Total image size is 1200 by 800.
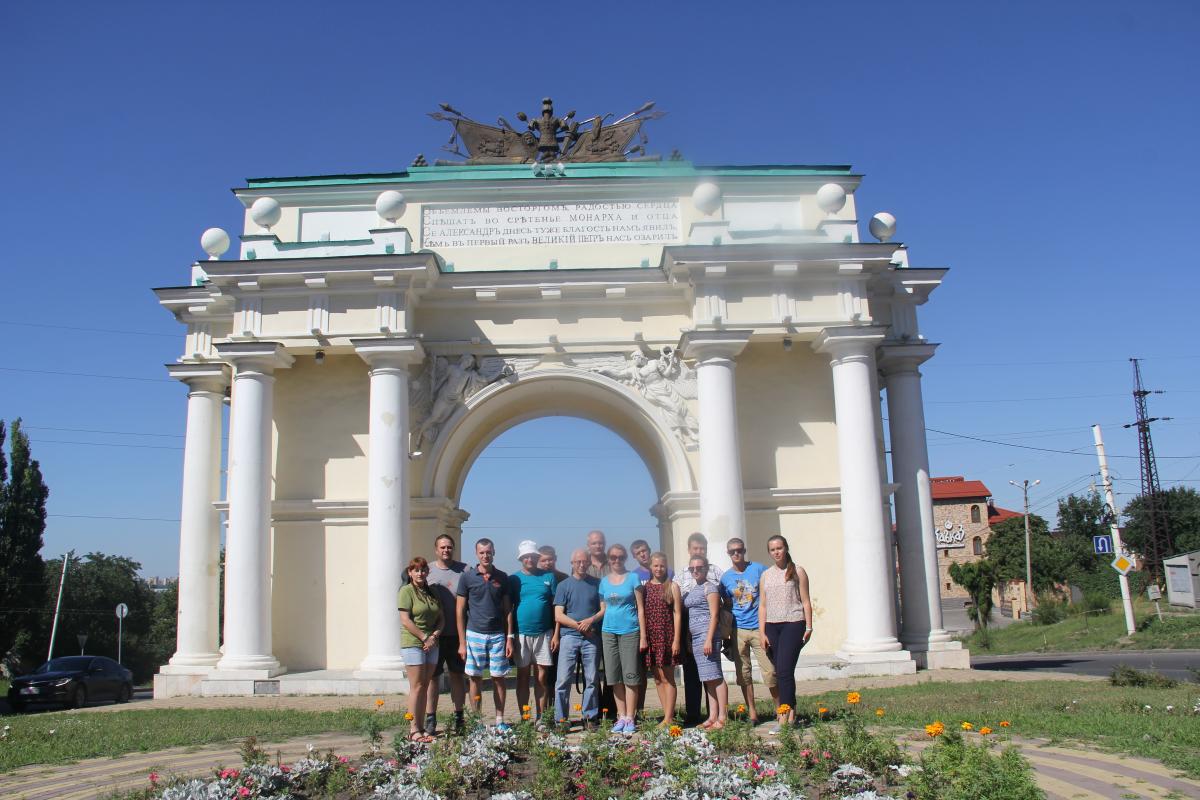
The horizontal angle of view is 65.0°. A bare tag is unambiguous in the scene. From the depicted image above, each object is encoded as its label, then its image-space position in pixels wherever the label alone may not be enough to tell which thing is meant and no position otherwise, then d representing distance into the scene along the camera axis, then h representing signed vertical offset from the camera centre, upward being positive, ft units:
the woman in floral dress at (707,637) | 28.27 -2.08
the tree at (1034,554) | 177.37 +0.22
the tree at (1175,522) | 177.06 +5.33
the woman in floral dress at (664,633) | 28.53 -1.89
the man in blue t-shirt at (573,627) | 28.91 -1.56
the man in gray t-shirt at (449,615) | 28.76 -1.11
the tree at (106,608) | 163.84 -3.21
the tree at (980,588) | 133.18 -4.32
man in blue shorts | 28.30 -1.34
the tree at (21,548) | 102.41 +5.25
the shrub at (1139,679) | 38.29 -5.21
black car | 58.75 -5.83
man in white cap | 29.35 -1.29
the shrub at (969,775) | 16.30 -3.87
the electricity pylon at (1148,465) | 142.71 +13.29
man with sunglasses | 29.94 -1.37
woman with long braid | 28.50 -1.54
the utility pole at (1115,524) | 86.35 +2.68
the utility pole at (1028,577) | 147.44 -3.48
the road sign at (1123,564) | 83.73 -1.13
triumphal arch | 48.60 +10.84
